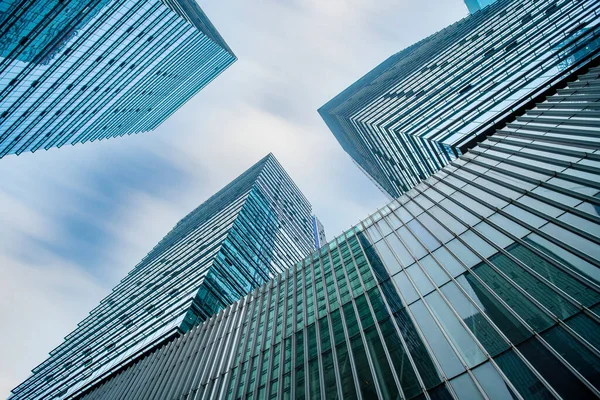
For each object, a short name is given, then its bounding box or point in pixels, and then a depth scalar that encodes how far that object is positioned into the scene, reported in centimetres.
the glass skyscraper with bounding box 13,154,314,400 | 4312
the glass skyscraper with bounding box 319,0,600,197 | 3083
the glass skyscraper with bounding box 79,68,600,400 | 946
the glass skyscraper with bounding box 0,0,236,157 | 4141
